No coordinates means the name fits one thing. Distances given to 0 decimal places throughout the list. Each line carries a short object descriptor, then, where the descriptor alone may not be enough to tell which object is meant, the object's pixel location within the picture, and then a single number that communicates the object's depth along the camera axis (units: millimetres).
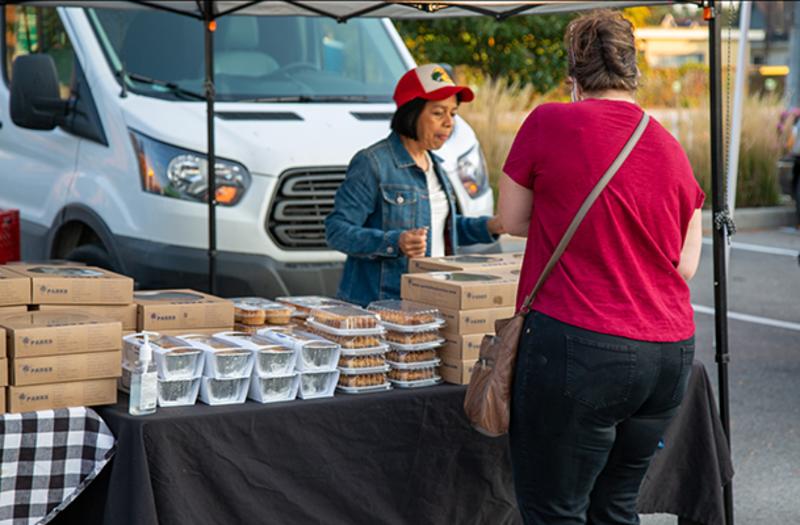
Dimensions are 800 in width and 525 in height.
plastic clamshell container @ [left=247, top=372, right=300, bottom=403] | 3588
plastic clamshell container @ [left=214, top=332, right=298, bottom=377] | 3582
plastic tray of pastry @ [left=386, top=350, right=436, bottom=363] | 3852
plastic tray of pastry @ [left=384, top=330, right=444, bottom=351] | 3840
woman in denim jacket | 4719
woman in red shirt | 3039
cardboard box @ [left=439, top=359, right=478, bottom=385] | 3914
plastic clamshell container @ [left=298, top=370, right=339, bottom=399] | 3676
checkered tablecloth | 3295
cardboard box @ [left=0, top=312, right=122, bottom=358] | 3344
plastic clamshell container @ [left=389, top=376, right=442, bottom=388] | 3860
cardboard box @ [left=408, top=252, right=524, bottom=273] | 4363
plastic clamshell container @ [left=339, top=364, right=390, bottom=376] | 3748
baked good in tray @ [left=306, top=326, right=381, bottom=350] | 3787
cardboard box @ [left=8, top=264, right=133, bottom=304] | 3732
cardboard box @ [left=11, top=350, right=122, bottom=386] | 3336
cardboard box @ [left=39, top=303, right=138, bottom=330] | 3811
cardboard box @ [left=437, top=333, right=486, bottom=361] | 3902
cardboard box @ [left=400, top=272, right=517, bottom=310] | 3939
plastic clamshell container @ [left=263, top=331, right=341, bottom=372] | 3655
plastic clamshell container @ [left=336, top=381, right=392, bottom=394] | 3760
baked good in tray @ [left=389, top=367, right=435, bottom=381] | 3867
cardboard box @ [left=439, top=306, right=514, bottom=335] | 3920
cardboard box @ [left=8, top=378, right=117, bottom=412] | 3336
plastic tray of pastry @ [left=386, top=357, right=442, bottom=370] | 3846
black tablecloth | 3363
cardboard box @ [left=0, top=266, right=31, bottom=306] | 3662
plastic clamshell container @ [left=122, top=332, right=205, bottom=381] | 3467
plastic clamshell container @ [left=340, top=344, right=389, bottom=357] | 3750
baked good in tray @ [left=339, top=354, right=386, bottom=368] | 3764
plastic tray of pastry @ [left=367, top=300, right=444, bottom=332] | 3875
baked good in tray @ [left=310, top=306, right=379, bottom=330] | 3818
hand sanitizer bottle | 3354
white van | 6277
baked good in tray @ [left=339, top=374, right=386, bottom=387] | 3768
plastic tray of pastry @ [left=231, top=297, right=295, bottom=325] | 4199
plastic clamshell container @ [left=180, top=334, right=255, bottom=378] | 3520
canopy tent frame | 4516
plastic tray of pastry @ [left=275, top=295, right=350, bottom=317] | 4270
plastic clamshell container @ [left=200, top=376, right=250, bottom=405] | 3541
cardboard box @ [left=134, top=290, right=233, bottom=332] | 3883
